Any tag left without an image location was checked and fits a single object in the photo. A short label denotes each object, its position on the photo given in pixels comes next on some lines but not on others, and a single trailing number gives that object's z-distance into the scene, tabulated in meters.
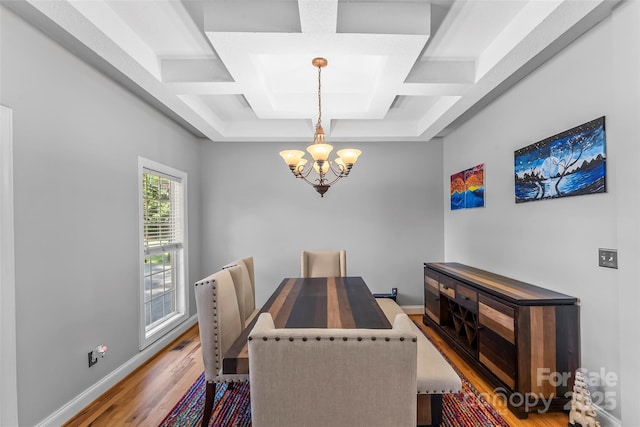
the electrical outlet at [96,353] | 2.31
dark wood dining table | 1.52
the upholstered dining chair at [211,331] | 1.91
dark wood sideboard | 2.09
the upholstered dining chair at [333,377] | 1.03
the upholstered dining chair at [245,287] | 2.47
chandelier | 2.40
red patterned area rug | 2.08
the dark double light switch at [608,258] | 1.85
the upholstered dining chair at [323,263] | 3.57
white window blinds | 3.24
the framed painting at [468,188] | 3.45
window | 3.13
